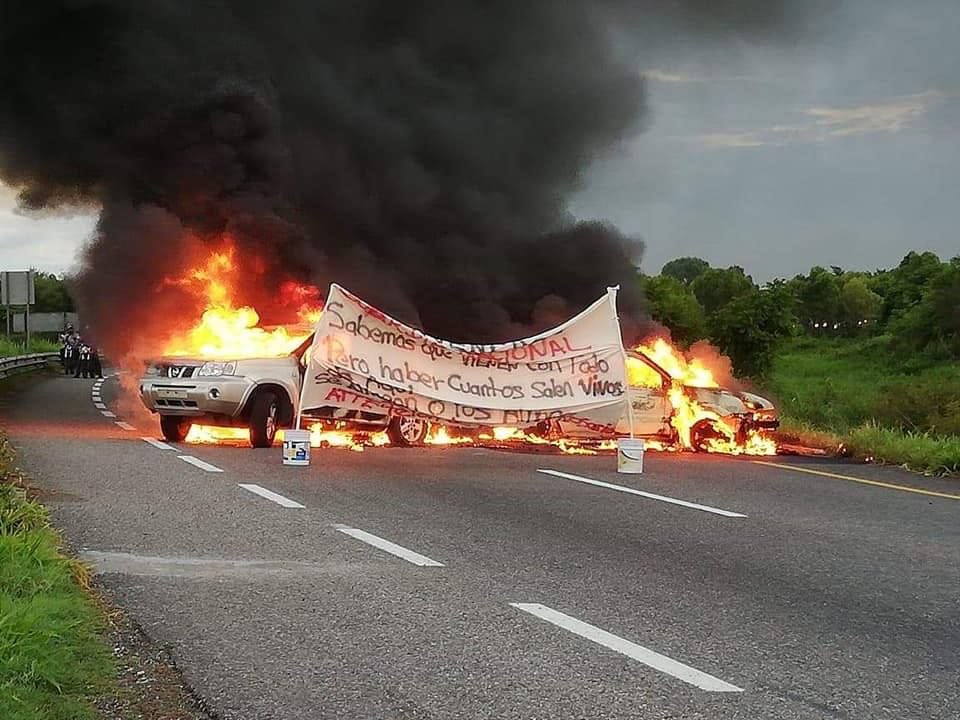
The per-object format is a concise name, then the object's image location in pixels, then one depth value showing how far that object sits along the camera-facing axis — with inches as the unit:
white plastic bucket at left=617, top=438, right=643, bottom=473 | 482.0
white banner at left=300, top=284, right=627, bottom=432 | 527.2
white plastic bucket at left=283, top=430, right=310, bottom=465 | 465.1
